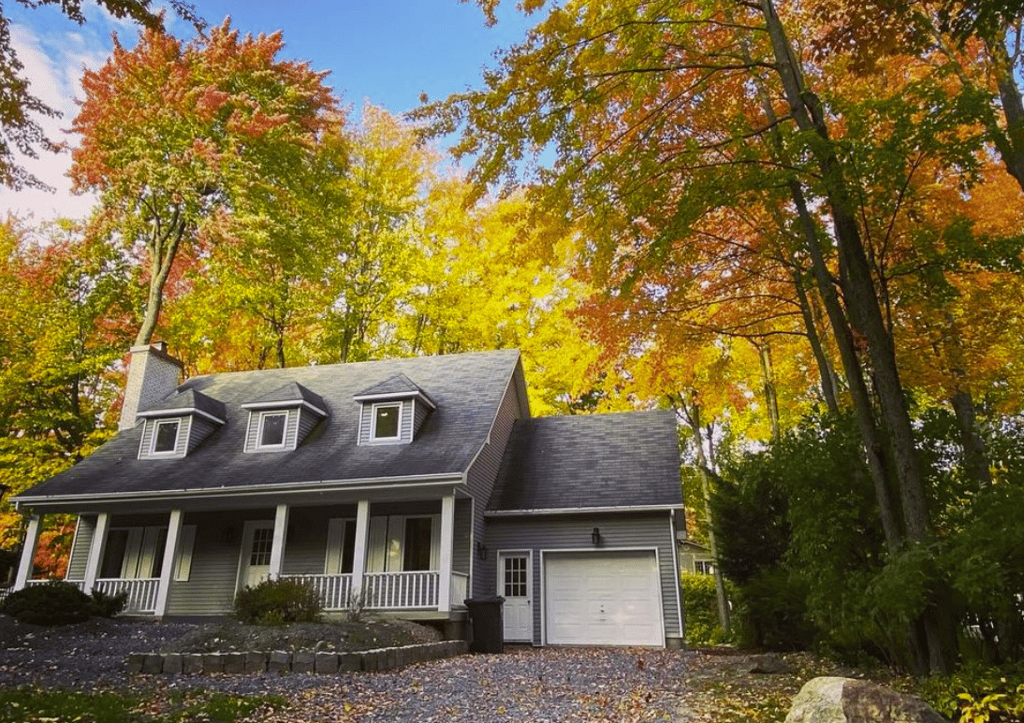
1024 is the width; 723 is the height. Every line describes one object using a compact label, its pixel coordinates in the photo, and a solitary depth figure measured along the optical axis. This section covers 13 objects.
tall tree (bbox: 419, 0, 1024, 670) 6.55
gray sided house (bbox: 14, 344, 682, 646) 13.07
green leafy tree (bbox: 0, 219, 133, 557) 19.28
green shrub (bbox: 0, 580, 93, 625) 10.77
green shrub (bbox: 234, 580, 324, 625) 10.21
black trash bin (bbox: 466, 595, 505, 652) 11.71
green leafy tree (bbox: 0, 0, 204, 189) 7.04
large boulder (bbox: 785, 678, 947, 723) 3.98
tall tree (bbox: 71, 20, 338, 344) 19.44
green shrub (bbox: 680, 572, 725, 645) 19.81
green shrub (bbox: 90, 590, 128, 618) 11.95
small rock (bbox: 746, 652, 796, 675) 7.68
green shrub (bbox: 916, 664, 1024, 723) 4.47
